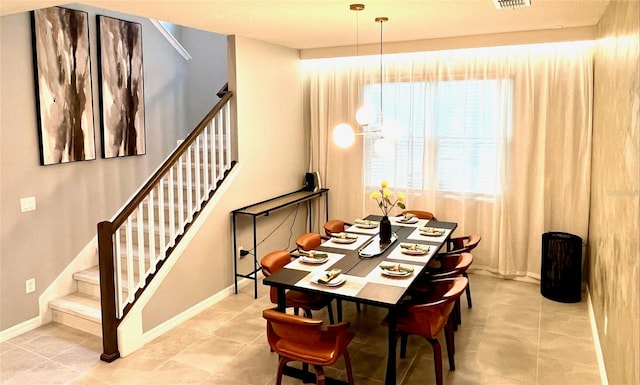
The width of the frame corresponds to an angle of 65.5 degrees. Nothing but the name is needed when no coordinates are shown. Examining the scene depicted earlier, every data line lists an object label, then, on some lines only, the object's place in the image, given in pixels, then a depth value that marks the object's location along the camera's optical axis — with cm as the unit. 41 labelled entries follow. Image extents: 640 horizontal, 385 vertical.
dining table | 320
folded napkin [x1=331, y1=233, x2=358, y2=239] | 448
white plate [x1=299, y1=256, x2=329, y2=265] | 380
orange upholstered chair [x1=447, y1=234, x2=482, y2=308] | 443
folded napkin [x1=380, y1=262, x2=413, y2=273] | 357
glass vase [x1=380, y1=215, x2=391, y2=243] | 435
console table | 520
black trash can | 485
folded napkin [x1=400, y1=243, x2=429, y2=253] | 404
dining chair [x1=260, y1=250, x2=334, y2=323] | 386
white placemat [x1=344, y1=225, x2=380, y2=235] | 478
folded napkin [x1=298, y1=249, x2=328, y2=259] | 391
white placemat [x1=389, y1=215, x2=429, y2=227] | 503
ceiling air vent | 366
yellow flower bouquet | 419
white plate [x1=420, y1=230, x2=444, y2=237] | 454
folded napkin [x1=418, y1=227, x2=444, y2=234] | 458
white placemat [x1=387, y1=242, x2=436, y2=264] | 385
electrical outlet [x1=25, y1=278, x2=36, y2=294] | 444
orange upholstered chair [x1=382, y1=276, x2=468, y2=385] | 327
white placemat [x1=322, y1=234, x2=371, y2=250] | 426
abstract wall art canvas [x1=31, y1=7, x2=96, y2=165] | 440
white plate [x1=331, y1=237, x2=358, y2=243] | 437
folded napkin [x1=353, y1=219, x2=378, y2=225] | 500
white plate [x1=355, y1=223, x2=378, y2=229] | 491
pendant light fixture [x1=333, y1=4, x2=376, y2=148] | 396
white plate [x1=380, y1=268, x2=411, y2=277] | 346
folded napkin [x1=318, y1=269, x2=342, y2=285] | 334
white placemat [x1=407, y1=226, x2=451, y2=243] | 441
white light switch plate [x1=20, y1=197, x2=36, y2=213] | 436
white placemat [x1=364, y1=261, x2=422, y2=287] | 336
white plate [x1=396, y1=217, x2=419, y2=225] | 509
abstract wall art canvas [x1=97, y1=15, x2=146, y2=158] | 504
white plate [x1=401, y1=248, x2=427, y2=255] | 396
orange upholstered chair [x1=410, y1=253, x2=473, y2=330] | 394
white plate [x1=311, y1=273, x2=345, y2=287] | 332
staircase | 386
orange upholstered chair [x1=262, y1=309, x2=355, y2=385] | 296
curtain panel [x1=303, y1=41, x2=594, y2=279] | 515
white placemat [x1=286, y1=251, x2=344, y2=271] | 371
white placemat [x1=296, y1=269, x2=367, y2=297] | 323
